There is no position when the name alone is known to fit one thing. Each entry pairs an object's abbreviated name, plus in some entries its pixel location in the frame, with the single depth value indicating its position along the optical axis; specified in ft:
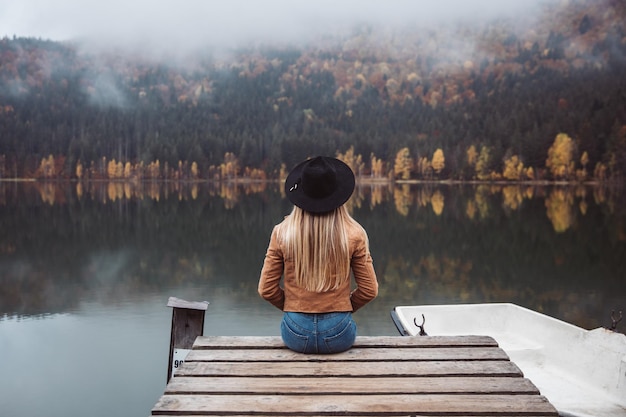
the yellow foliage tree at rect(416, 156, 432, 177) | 419.74
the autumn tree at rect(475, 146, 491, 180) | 394.73
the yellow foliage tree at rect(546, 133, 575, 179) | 351.25
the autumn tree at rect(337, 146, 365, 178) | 457.68
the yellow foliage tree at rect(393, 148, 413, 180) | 432.66
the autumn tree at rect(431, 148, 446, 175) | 411.34
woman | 13.43
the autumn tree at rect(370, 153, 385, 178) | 448.65
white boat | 21.05
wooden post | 18.97
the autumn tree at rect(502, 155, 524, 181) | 368.91
